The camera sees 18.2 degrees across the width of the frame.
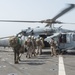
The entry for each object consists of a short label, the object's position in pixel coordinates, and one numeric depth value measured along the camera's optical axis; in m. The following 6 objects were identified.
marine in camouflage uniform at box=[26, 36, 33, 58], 18.16
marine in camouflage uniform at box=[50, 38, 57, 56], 20.44
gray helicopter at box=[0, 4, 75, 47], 23.99
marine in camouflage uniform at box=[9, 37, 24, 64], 14.67
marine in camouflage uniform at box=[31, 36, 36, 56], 19.39
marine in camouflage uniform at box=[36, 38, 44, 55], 21.06
